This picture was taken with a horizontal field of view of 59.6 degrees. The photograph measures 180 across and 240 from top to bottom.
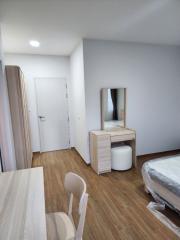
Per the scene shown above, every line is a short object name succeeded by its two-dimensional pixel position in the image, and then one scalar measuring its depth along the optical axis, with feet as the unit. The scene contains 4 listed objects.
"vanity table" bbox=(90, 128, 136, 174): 9.96
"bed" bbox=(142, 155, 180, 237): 6.16
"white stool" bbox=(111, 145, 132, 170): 10.28
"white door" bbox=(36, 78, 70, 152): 14.07
